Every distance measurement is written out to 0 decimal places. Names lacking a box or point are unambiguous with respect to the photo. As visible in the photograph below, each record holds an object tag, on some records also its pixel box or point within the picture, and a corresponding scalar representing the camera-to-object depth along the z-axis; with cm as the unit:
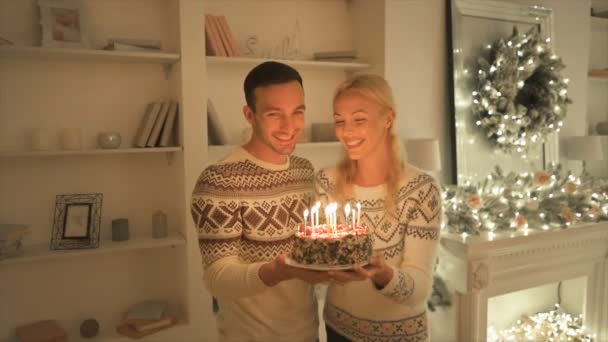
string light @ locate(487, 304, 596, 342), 324
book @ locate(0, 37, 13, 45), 201
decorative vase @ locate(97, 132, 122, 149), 226
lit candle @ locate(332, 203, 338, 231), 126
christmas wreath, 306
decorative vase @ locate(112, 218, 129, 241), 235
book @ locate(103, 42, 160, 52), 225
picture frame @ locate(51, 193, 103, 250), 218
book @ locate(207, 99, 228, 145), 247
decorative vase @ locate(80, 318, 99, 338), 231
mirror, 307
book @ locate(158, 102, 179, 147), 237
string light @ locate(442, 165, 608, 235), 276
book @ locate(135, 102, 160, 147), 232
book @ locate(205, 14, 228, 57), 246
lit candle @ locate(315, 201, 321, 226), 127
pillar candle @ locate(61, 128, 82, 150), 221
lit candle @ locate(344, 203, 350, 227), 128
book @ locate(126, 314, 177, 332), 233
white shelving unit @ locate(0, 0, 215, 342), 224
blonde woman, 137
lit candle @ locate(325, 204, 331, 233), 125
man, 125
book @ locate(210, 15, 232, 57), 248
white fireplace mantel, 262
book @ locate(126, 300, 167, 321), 238
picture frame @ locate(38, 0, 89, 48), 215
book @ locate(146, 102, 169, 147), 234
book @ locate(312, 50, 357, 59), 287
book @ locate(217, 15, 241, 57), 252
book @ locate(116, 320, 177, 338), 231
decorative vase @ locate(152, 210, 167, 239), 243
